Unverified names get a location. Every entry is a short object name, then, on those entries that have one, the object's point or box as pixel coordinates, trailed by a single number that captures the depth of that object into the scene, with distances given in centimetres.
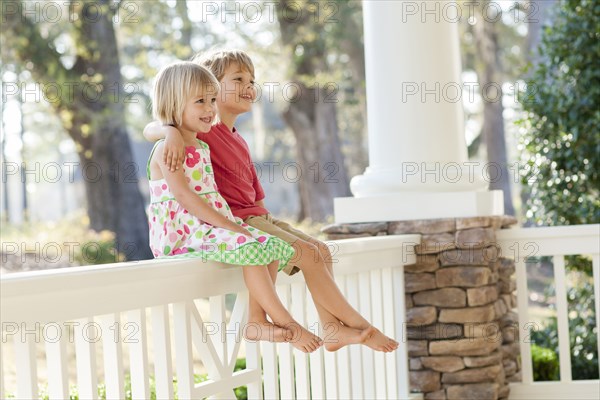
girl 421
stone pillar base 645
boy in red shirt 462
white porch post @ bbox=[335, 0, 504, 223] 663
